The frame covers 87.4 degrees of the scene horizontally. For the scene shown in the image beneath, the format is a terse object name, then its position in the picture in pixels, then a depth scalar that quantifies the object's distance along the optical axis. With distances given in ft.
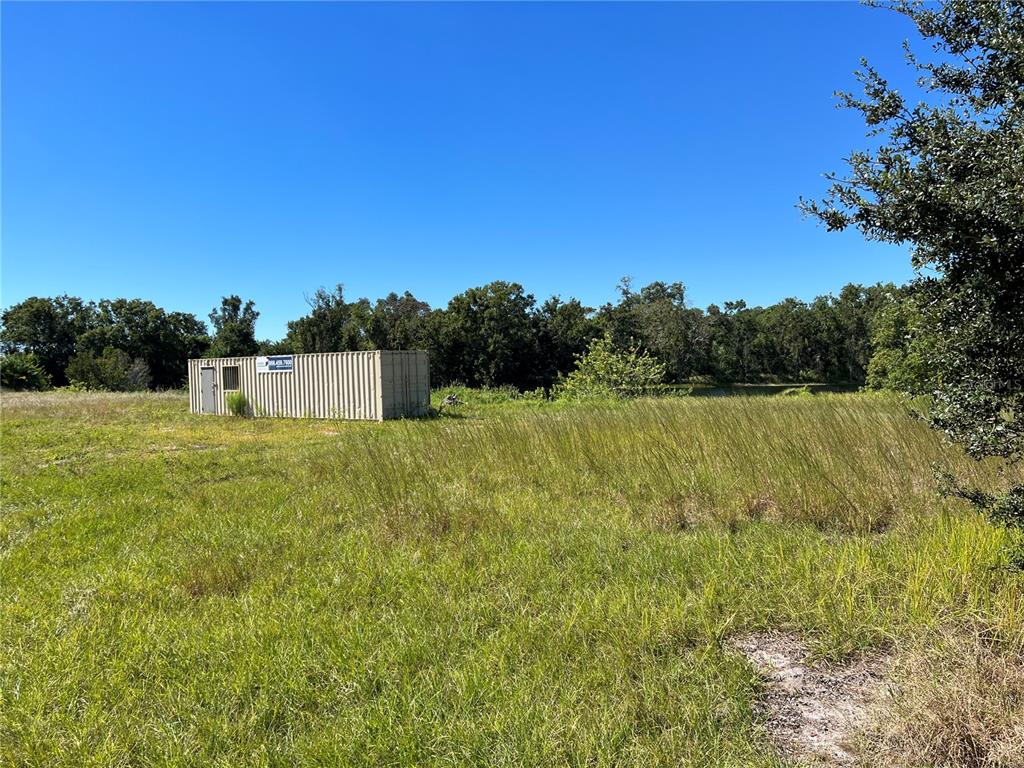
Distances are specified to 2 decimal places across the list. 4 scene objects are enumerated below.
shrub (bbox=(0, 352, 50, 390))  118.83
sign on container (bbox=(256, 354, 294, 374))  62.95
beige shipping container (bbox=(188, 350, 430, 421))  56.95
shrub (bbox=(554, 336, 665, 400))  63.10
